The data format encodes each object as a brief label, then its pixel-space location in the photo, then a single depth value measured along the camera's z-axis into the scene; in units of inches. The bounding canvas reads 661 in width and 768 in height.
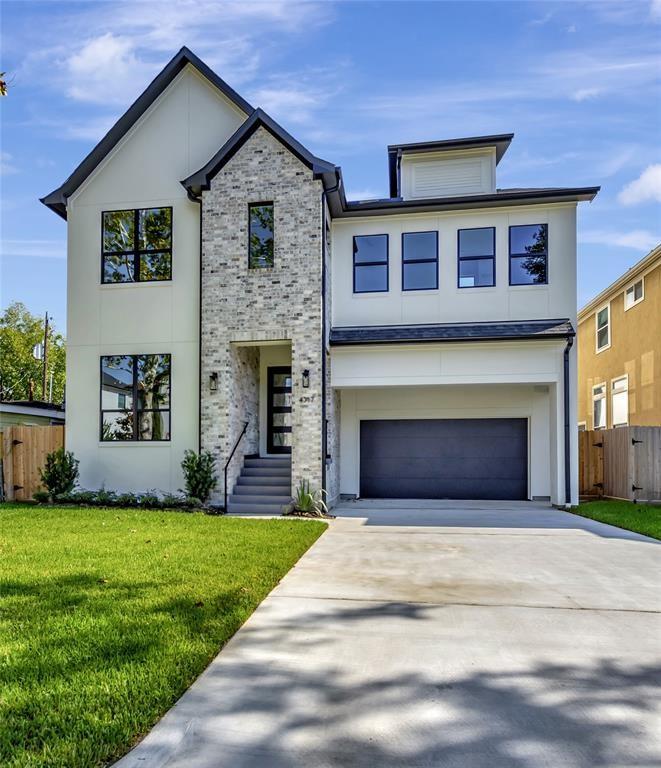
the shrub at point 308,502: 432.1
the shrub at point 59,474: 491.2
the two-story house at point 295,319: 474.0
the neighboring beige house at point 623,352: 665.0
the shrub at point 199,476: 461.4
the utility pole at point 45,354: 1213.1
